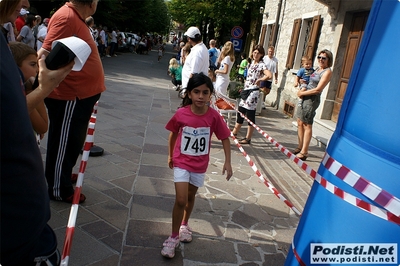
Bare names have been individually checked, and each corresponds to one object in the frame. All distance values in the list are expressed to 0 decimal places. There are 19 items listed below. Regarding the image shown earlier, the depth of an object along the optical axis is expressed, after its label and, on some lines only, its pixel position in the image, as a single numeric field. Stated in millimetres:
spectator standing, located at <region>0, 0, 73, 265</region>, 1012
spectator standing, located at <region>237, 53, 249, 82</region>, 12658
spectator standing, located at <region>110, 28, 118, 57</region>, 24062
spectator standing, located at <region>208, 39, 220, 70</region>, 11508
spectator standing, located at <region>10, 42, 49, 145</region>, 2288
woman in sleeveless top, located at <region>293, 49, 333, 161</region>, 5691
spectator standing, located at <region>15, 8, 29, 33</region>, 10094
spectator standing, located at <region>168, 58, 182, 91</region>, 11172
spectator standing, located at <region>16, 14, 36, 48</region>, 9703
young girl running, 2902
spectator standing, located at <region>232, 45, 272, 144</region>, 6578
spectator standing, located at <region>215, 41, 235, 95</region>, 7453
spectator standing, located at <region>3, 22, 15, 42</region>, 7231
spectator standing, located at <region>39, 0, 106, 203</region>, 3092
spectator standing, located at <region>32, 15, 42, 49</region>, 11495
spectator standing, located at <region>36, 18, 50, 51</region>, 10750
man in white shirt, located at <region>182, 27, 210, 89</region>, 5500
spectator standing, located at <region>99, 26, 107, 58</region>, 20562
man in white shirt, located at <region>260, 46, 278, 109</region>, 8062
